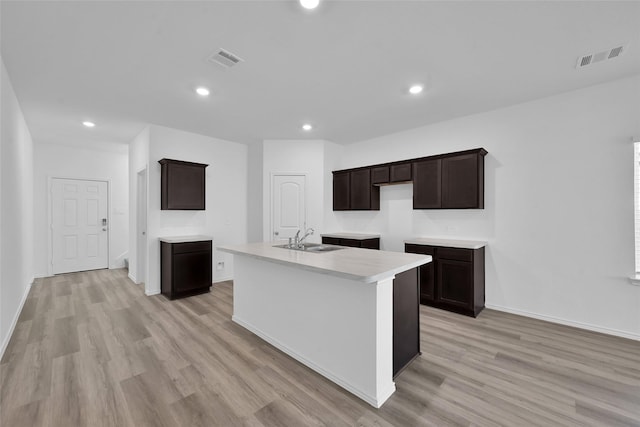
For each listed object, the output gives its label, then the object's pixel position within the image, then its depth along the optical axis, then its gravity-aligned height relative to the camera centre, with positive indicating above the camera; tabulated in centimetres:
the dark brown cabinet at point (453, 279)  331 -89
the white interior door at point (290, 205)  515 +12
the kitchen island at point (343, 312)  184 -83
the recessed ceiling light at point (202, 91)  302 +139
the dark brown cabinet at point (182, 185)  425 +43
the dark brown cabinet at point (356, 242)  461 -55
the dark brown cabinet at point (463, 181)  353 +41
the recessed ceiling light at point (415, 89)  296 +139
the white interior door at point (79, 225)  554 -31
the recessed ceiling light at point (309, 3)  175 +139
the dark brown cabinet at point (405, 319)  212 -92
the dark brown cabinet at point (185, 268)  401 -90
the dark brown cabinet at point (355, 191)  478 +37
